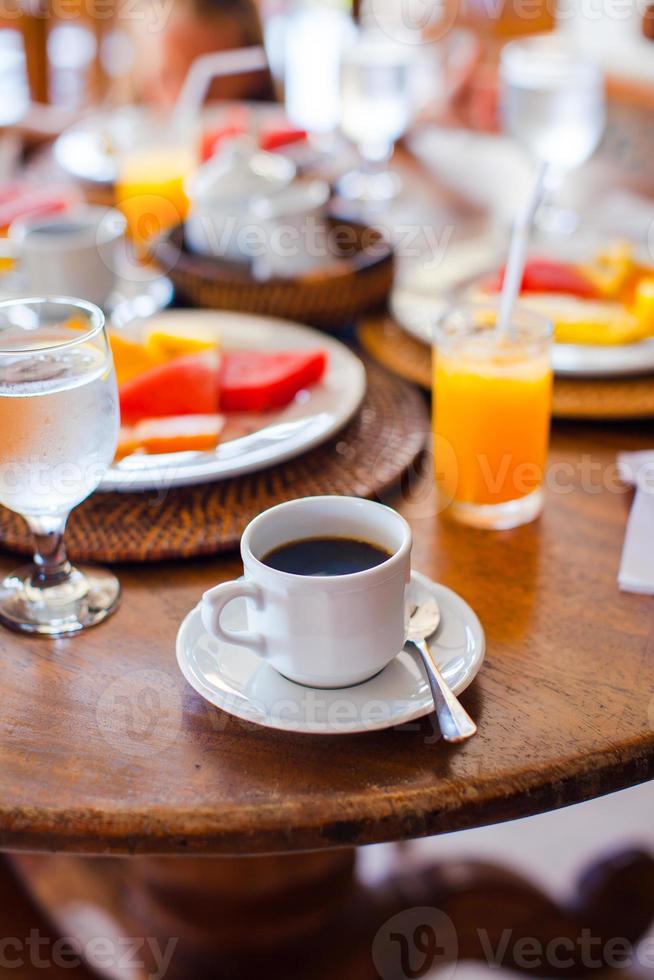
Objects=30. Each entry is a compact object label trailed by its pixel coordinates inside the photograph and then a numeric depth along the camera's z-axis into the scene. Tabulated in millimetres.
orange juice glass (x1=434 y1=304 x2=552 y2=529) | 1004
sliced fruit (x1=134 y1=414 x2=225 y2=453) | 1047
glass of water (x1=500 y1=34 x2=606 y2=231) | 1701
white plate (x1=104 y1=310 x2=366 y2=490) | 1005
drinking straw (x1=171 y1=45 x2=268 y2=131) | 2463
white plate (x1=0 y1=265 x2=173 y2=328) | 1416
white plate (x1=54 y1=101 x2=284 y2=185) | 1924
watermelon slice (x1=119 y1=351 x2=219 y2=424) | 1116
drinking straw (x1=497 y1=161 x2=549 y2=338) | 1015
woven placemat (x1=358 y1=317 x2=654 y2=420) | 1172
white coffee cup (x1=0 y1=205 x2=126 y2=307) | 1363
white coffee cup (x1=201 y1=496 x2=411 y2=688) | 712
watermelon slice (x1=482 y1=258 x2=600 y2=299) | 1354
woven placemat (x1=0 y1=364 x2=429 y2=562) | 965
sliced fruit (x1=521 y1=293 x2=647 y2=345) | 1257
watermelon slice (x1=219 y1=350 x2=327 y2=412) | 1123
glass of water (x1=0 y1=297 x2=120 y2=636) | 808
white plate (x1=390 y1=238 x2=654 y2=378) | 1215
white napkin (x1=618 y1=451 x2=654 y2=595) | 907
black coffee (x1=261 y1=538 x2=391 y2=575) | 771
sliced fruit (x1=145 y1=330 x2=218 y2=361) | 1227
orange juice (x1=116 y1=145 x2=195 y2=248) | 1740
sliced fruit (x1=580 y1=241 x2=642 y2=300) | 1358
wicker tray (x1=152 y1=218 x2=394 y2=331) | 1376
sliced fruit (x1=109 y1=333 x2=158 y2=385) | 1205
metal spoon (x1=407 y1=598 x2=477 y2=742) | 708
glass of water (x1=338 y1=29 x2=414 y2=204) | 1911
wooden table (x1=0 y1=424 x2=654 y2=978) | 679
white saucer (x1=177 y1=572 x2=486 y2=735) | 716
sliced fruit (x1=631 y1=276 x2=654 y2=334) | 1261
